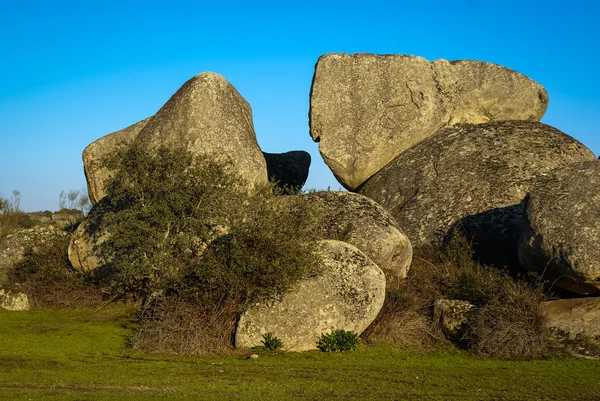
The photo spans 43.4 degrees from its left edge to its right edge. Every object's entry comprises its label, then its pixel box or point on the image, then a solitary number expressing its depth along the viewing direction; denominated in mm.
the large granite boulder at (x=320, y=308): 15734
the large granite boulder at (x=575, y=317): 16016
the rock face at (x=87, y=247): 20781
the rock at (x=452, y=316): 16516
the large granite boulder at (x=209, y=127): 21609
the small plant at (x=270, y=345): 15523
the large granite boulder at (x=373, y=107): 26406
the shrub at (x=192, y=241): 15883
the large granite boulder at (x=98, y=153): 23641
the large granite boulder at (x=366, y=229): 19047
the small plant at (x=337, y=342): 15711
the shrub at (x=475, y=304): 15539
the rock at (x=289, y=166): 29516
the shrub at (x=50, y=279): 20484
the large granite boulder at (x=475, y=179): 22172
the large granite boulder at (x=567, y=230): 16016
